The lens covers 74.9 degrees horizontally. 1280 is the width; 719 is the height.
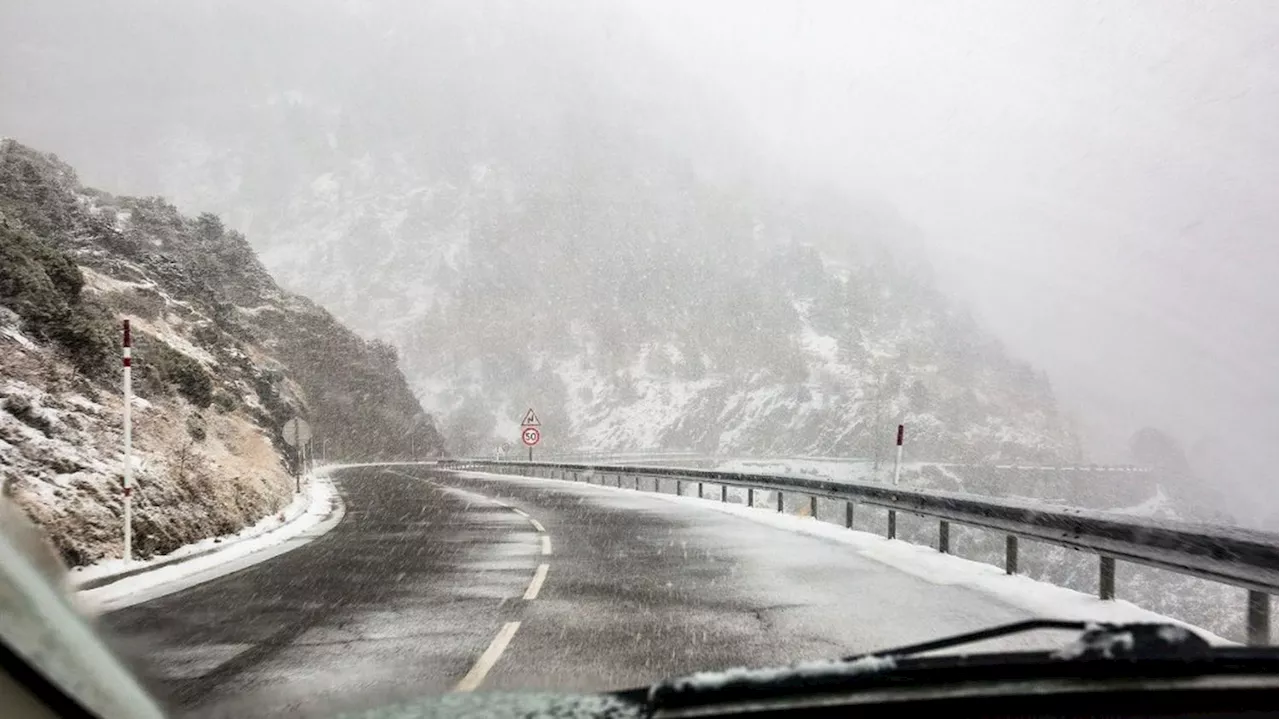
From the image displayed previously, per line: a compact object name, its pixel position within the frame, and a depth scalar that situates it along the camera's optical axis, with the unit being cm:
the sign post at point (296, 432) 2811
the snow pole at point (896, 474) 1280
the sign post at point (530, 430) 4081
